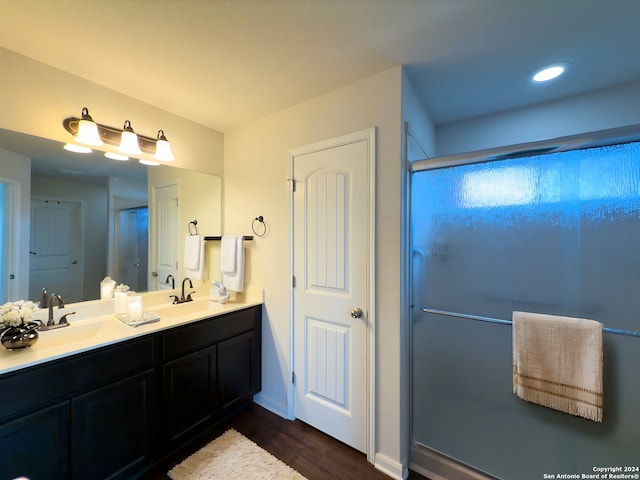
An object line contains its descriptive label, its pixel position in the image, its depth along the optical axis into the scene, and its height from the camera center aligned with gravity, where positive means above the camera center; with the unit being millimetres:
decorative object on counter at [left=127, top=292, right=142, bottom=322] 1645 -443
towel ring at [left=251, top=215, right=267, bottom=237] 2178 +148
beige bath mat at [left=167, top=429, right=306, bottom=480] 1507 -1401
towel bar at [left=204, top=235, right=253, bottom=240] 2244 +47
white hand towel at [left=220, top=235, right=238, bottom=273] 2201 -103
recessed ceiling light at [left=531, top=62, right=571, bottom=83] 1517 +1085
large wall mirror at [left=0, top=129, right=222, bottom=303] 1481 +175
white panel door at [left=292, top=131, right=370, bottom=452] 1676 -330
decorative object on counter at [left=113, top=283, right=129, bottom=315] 1793 -438
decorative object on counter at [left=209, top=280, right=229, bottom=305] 2188 -453
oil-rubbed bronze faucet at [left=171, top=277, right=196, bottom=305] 2137 -480
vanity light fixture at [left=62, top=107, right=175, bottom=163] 1565 +728
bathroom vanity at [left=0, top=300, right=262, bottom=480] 1126 -861
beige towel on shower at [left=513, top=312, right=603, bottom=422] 1125 -565
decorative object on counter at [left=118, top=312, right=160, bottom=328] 1600 -514
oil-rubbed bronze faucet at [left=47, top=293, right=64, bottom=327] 1515 -381
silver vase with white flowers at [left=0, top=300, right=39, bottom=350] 1214 -434
